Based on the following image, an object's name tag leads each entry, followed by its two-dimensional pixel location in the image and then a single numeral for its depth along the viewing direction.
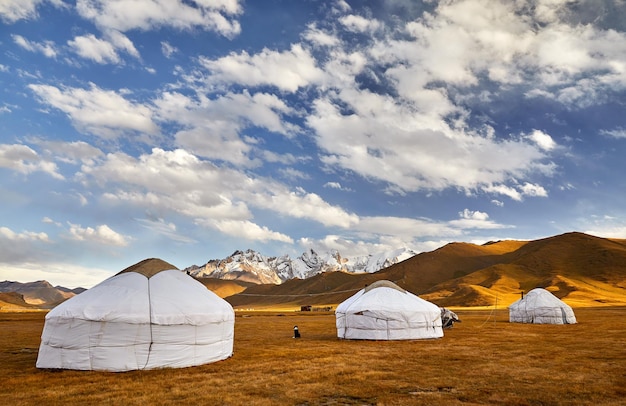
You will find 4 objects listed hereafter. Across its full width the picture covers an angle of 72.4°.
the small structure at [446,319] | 28.97
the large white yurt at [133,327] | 11.70
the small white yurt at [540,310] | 32.75
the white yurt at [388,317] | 20.67
